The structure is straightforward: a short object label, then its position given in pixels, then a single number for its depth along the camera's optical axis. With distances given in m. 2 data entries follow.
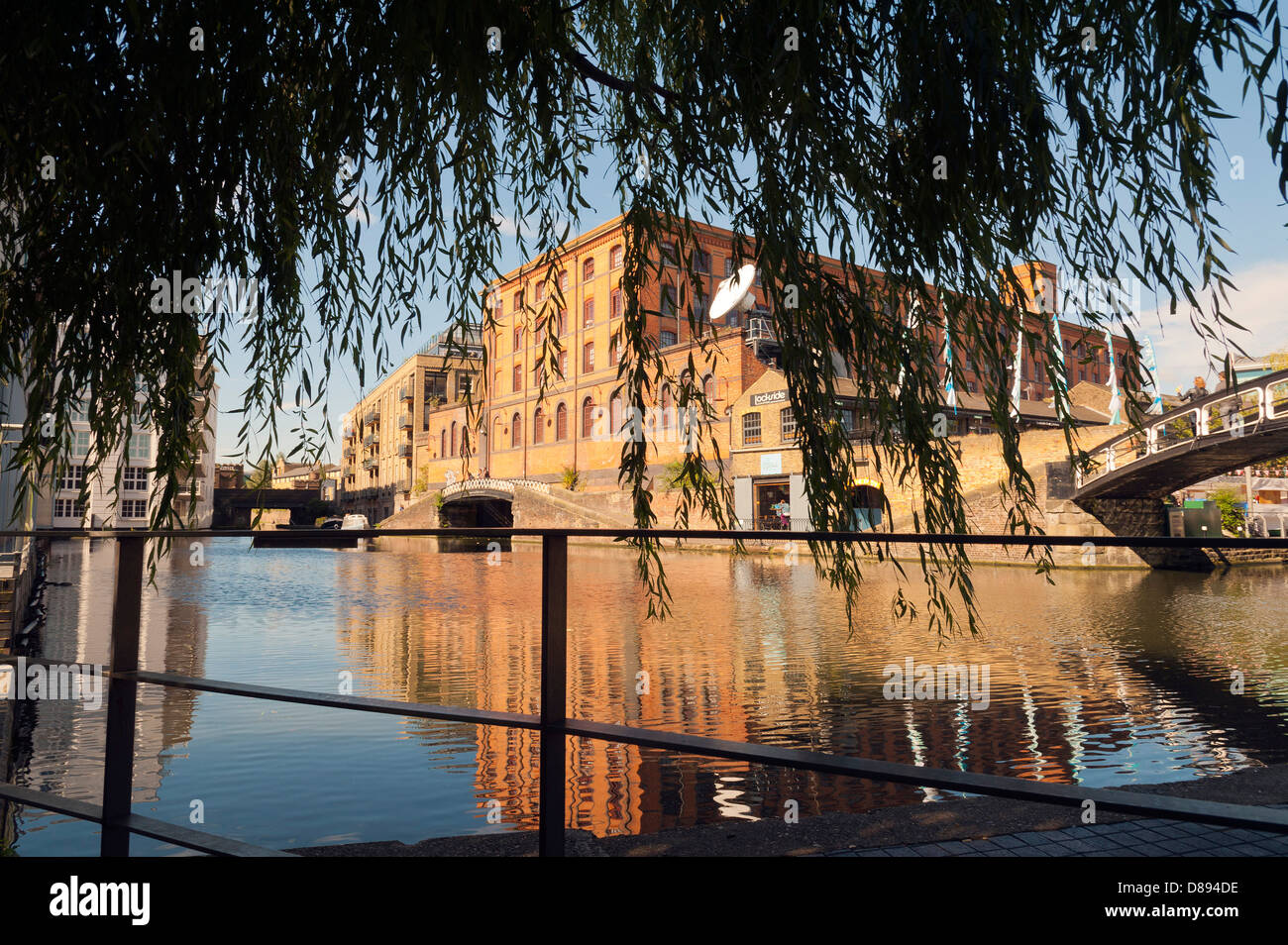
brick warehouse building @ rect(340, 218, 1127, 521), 35.00
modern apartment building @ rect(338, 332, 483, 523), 57.66
